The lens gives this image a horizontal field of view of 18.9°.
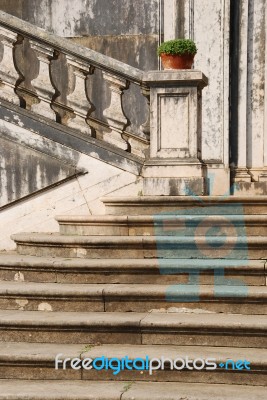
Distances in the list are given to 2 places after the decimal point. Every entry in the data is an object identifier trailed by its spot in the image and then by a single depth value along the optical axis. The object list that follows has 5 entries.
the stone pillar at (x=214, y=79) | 9.13
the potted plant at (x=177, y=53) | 7.15
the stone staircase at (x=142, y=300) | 4.90
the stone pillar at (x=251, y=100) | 9.12
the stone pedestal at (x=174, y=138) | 7.07
